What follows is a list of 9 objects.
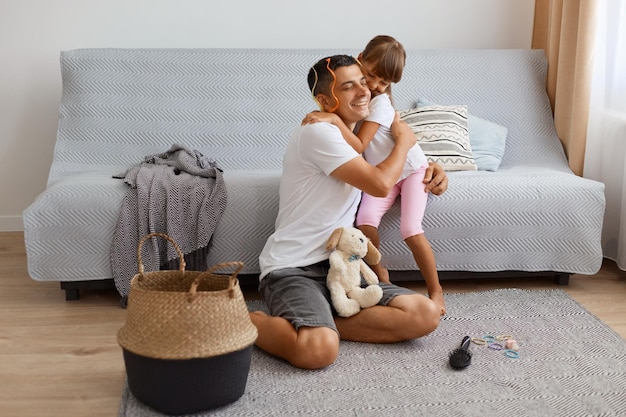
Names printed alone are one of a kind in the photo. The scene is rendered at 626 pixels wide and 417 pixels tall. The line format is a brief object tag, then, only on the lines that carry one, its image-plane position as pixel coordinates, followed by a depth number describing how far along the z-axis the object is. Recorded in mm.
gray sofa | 2629
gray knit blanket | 2586
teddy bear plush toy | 2268
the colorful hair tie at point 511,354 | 2250
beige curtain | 3117
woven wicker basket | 1800
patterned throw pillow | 3027
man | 2234
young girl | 2377
